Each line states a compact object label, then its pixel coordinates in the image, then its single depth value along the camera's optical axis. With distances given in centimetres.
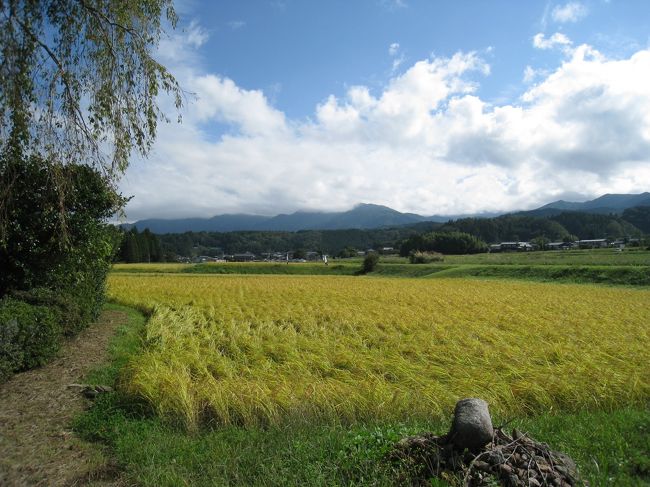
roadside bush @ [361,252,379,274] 5766
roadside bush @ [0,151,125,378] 787
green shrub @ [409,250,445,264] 6669
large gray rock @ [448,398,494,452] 390
